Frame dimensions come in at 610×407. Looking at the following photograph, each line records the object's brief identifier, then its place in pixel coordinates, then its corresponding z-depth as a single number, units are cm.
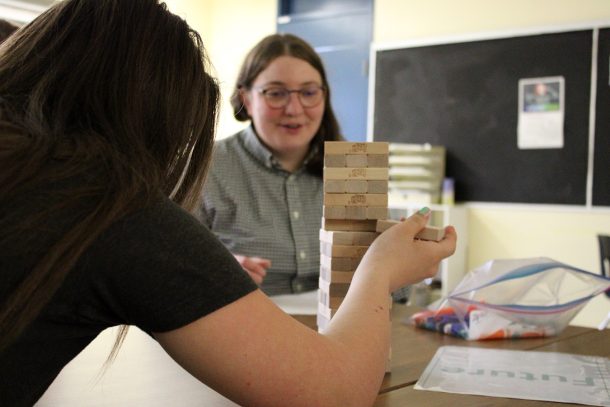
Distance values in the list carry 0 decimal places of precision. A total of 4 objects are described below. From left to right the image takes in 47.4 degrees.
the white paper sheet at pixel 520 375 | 99
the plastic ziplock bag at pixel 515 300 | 139
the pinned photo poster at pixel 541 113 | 385
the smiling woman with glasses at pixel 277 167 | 198
